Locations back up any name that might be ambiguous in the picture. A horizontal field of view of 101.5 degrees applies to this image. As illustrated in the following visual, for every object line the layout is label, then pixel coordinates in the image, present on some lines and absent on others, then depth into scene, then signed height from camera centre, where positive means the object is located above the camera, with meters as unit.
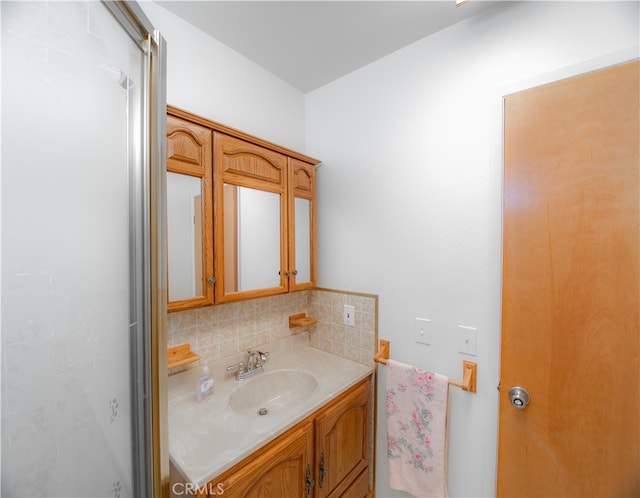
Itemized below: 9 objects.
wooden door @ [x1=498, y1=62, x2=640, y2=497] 0.87 -0.14
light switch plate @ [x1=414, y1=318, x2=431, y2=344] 1.29 -0.41
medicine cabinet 1.06 +0.16
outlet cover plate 1.57 -0.41
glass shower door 0.40 -0.01
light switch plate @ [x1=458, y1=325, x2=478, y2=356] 1.17 -0.41
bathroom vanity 0.86 -0.73
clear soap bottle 1.17 -0.63
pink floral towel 1.19 -0.87
